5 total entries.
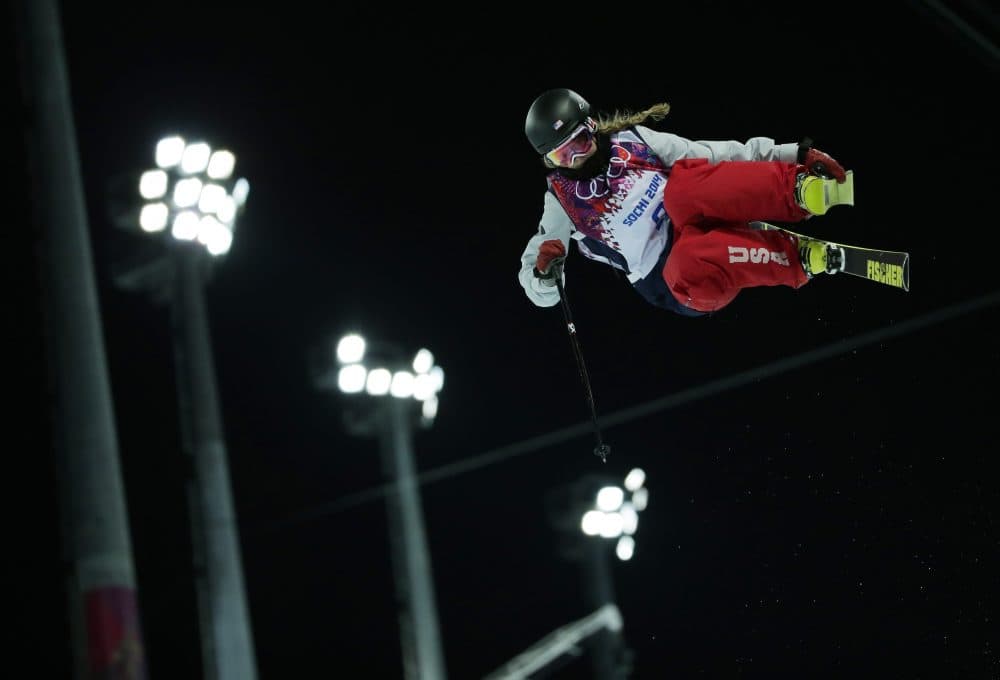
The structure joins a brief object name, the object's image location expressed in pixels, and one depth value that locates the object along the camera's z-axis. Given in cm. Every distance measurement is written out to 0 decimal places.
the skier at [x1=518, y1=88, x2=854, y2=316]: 1167
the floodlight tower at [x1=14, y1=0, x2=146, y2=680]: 1192
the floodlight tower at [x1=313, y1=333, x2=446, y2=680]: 2447
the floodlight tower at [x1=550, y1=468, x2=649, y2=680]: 3073
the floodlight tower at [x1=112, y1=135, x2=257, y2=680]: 1884
